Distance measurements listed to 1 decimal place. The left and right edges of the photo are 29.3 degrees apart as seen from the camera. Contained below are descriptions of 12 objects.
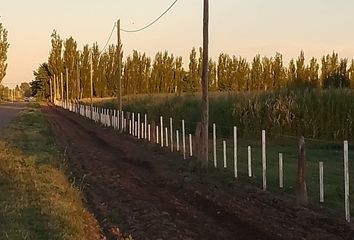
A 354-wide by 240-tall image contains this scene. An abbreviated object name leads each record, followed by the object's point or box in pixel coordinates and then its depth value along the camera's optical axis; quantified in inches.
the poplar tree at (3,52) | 4301.2
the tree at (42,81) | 6195.9
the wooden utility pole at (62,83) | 4716.5
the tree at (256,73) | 3764.8
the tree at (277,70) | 3659.0
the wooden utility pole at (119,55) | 1822.5
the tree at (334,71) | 2832.2
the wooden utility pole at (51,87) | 5757.9
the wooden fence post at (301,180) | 573.6
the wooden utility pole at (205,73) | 883.4
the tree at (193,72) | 4158.5
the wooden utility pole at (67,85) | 4271.2
